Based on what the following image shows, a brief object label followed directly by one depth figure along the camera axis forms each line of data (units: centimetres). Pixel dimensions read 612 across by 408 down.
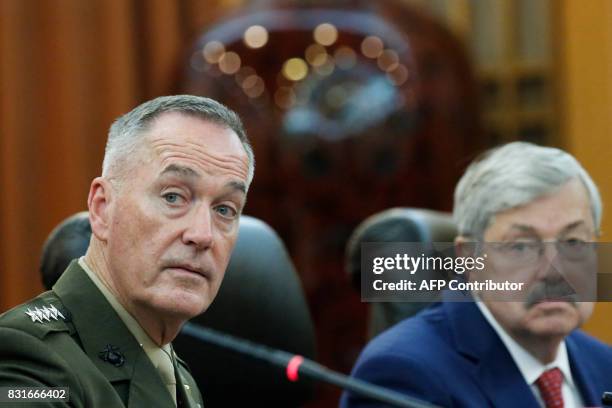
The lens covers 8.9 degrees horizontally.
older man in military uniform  401
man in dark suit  444
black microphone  423
